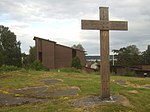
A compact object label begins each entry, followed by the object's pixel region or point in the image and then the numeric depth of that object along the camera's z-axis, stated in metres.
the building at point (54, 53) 29.08
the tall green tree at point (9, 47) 33.95
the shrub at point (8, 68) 15.12
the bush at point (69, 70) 16.67
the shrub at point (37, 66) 18.22
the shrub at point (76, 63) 24.72
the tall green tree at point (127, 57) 35.76
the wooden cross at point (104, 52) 5.28
